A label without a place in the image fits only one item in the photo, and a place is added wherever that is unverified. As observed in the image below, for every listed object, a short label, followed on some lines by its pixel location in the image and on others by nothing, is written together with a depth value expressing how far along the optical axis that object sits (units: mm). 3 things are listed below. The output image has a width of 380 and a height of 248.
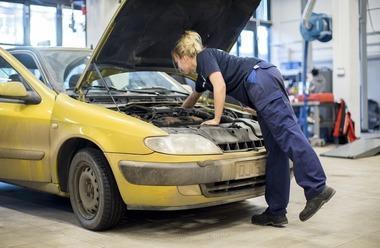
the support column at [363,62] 13445
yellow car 3340
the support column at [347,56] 11289
